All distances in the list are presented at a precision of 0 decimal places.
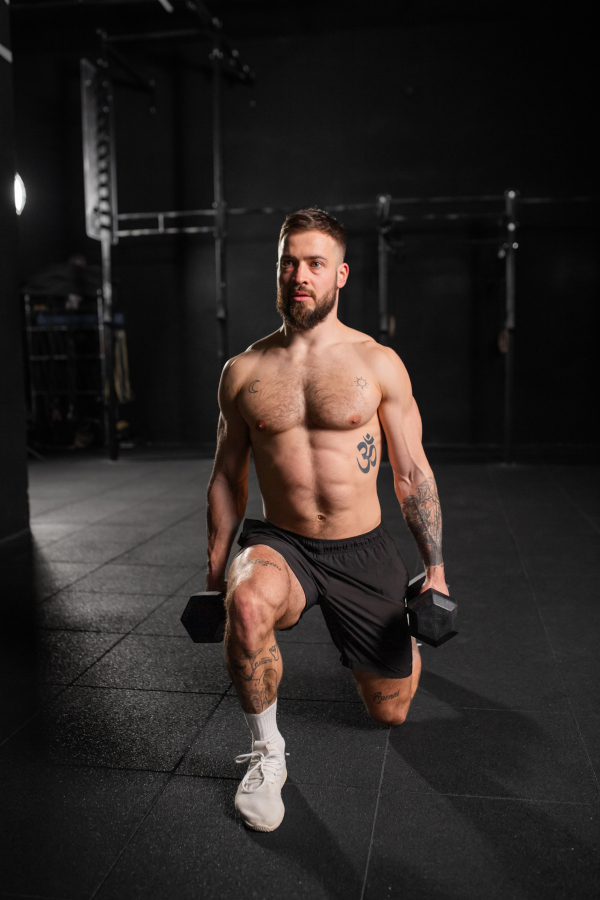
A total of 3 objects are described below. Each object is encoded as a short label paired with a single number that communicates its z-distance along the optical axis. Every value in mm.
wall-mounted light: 4202
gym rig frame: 6527
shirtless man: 1831
